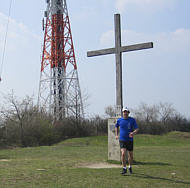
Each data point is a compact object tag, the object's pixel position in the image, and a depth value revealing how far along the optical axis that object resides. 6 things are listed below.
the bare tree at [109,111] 53.41
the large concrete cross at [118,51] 11.58
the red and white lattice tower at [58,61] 35.50
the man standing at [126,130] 8.83
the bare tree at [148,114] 65.24
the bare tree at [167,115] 64.94
